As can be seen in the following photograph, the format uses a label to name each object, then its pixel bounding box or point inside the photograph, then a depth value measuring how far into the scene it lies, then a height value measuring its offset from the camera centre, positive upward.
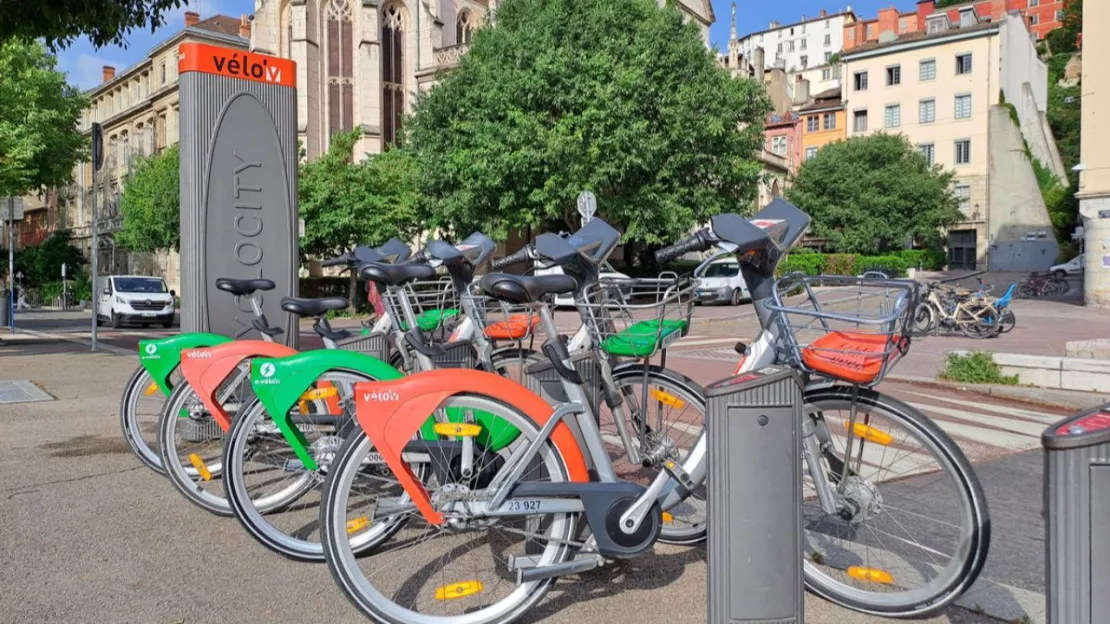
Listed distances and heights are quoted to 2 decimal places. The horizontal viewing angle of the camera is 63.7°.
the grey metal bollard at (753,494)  2.64 -0.63
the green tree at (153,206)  38.53 +3.61
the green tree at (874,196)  49.72 +4.82
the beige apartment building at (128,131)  55.69 +10.54
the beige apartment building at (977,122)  56.34 +10.44
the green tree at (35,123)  25.39 +5.36
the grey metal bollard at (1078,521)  1.79 -0.49
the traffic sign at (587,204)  11.08 +1.00
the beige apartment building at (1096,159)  27.81 +3.84
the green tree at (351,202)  28.98 +2.78
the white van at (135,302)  27.06 -0.48
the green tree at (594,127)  27.61 +4.97
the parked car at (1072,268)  41.06 +0.56
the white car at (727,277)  26.93 +0.17
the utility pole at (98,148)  14.78 +2.32
